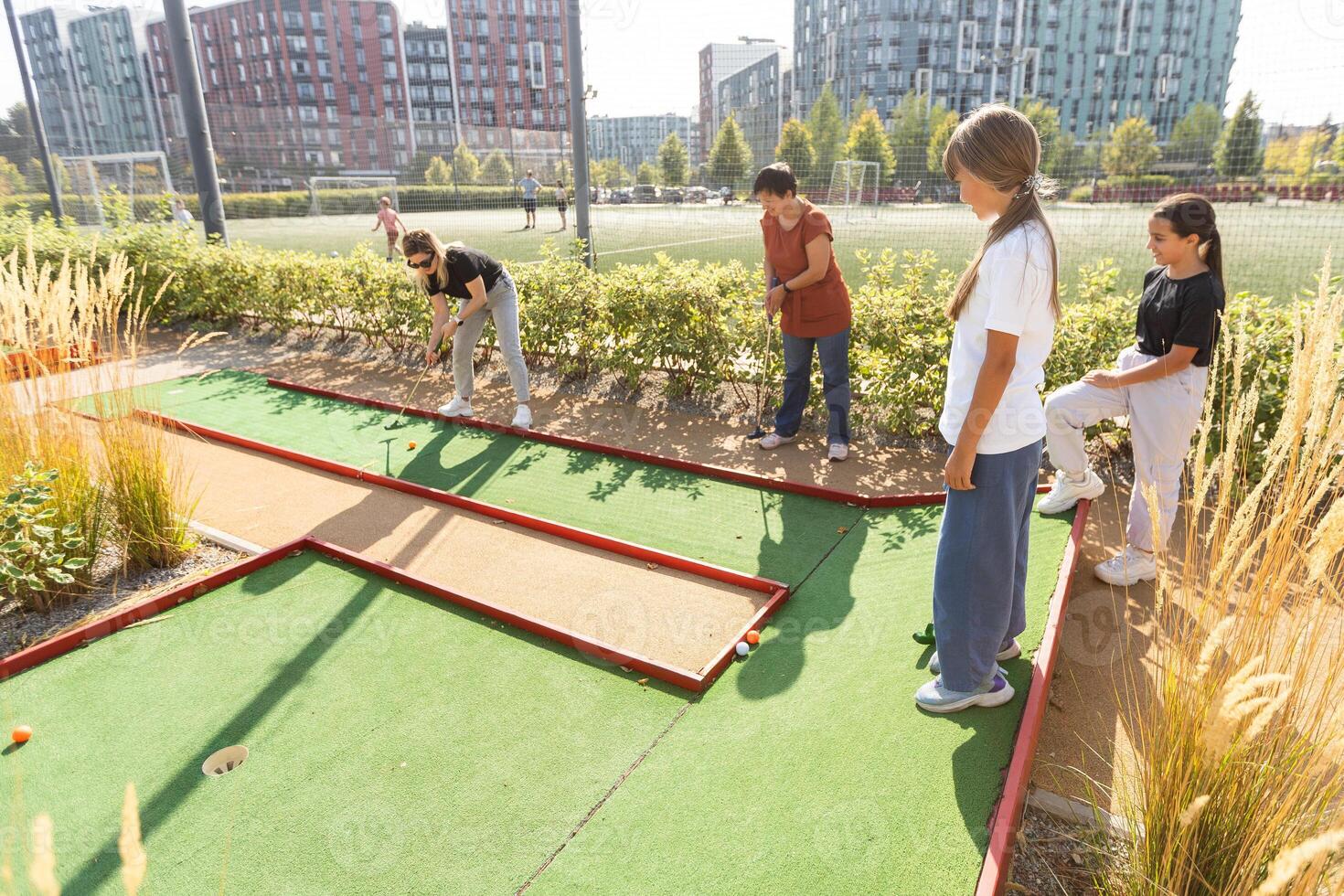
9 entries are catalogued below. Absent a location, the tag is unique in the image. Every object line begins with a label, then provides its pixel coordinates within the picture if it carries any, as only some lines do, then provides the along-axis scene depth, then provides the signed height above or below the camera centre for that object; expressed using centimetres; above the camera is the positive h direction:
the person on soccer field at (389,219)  1298 -13
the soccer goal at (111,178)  1491 +77
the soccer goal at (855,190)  1741 +15
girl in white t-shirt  200 -55
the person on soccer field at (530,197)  1138 +15
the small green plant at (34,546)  311 -133
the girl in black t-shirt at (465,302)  513 -64
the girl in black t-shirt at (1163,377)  302 -77
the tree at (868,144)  2856 +192
